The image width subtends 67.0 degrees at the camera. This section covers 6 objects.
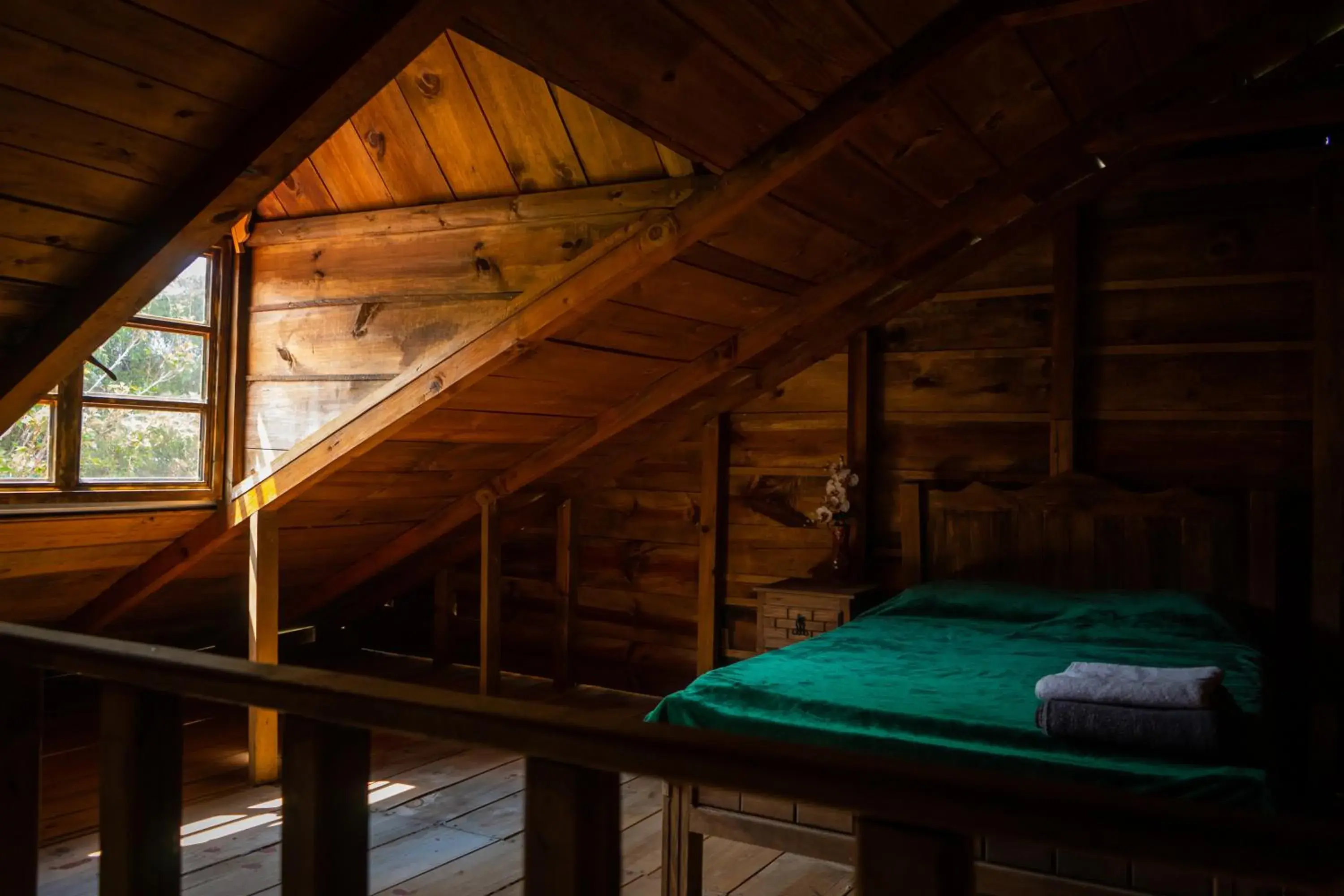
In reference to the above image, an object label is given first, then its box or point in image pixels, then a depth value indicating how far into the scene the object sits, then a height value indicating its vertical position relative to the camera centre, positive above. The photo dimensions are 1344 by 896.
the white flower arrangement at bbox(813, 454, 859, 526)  4.29 -0.15
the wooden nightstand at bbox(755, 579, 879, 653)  3.94 -0.58
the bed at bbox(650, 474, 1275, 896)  2.17 -0.55
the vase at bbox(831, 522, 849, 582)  4.24 -0.37
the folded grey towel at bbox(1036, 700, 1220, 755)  2.02 -0.53
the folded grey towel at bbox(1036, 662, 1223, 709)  2.06 -0.47
